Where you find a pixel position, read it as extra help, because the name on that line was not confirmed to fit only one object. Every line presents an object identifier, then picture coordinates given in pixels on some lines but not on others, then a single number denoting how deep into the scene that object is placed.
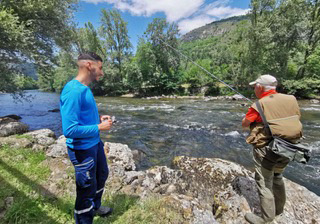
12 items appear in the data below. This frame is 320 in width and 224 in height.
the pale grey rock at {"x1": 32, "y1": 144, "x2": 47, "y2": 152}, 4.28
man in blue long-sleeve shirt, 1.74
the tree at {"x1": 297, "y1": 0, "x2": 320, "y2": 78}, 20.38
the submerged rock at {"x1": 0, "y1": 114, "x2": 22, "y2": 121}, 10.76
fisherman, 2.10
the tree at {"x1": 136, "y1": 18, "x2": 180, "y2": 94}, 29.38
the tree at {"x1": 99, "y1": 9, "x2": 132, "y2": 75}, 30.03
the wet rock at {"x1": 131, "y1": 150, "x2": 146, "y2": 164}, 5.44
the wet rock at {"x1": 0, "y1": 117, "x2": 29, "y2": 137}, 5.71
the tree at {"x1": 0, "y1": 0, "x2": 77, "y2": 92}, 7.54
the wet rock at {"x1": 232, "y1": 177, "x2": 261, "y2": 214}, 2.72
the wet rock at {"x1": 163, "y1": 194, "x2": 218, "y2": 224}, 2.32
